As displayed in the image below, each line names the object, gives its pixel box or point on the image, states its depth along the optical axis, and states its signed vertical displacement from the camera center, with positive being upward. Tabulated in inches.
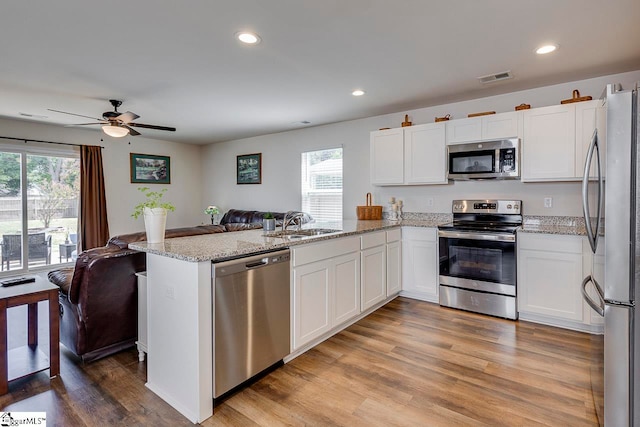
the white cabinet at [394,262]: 149.1 -24.4
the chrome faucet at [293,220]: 118.4 -3.7
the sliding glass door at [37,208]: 202.5 +3.1
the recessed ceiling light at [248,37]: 95.3 +51.1
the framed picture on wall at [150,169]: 257.3 +34.8
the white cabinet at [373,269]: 130.8 -24.7
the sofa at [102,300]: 95.0 -26.4
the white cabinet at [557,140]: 121.6 +25.9
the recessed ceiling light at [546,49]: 102.7 +50.3
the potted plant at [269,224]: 115.3 -4.7
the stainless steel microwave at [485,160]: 136.7 +21.1
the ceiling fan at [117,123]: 155.8 +44.1
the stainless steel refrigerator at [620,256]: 59.3 -9.0
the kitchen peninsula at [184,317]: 73.9 -25.1
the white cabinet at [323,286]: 98.8 -25.4
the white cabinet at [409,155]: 156.2 +26.8
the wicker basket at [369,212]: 181.5 -1.4
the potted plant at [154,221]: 90.9 -2.6
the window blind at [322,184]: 210.8 +17.2
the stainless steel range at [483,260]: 131.7 -21.6
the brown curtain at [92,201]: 227.1 +7.9
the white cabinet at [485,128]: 136.6 +35.1
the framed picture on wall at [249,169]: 255.9 +33.6
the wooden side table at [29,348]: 83.1 -33.7
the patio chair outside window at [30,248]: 202.5 -22.2
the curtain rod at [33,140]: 199.8 +46.1
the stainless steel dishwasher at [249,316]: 77.6 -27.0
